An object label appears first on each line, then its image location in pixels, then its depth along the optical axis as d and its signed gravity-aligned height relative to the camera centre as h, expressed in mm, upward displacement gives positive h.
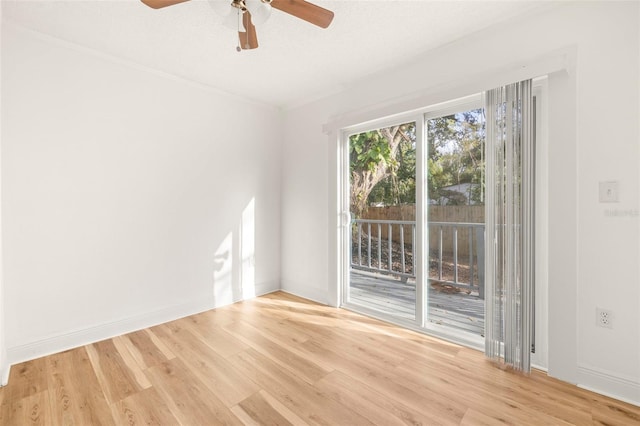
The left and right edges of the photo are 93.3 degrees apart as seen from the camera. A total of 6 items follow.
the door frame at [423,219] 2047 -69
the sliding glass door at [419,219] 2529 -70
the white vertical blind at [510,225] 1999 -97
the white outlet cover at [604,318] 1804 -650
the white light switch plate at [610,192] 1770 +108
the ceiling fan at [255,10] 1554 +1096
